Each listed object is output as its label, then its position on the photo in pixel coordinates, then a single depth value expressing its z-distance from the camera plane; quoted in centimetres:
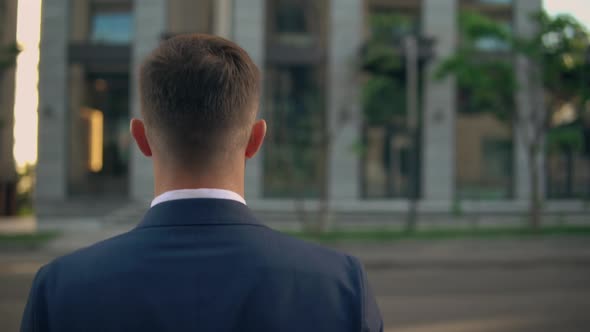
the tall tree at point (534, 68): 1538
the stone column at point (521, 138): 2202
